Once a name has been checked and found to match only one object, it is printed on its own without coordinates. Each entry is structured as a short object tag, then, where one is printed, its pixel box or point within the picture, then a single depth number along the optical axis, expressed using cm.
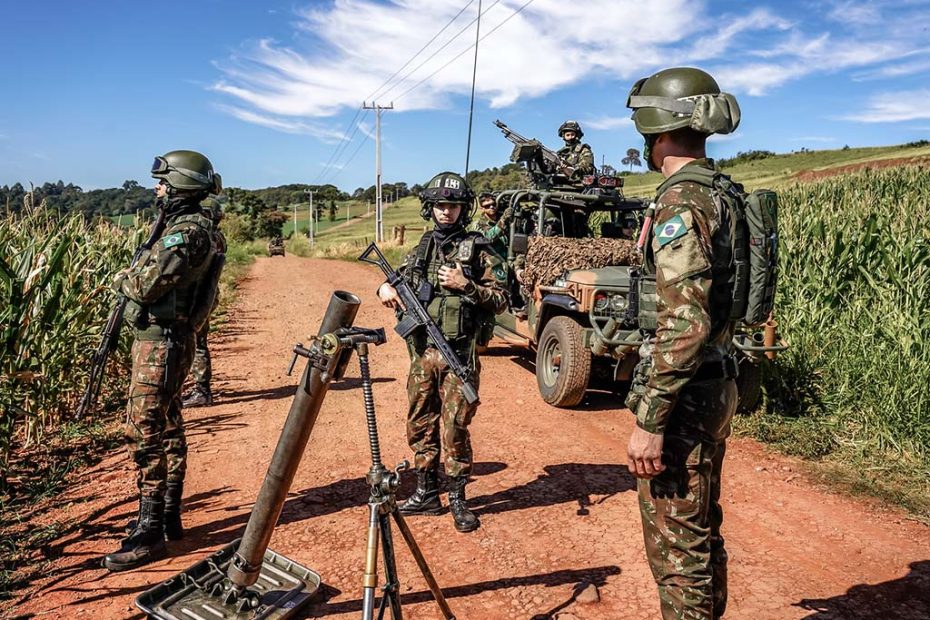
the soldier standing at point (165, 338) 354
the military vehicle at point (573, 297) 555
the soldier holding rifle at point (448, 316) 395
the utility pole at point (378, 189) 3161
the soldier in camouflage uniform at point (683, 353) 220
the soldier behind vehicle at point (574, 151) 912
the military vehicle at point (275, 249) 3393
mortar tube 249
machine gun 845
